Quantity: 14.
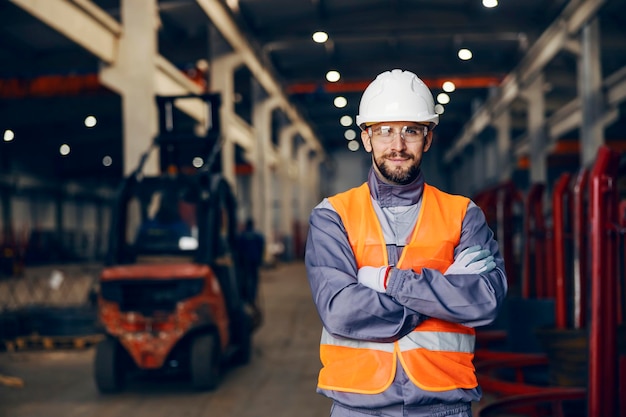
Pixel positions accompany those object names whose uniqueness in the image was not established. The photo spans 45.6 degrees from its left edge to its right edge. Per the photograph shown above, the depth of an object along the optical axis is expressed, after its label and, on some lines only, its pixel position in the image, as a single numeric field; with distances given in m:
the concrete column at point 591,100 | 16.95
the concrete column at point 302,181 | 40.22
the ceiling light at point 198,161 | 9.53
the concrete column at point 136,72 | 13.34
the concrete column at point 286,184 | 34.28
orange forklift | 7.18
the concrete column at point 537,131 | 23.14
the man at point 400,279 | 2.44
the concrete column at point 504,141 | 28.03
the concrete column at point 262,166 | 27.14
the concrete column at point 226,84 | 20.11
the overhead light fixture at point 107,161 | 15.92
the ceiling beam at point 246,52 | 16.95
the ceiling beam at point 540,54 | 16.53
